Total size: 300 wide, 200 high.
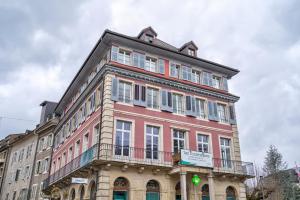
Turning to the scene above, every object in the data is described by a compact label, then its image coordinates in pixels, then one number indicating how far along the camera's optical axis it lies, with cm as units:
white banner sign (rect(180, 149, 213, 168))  1508
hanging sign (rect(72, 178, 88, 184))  1372
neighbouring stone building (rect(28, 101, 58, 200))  2686
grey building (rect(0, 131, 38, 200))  2991
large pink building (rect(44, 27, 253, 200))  1479
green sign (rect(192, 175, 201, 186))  1535
